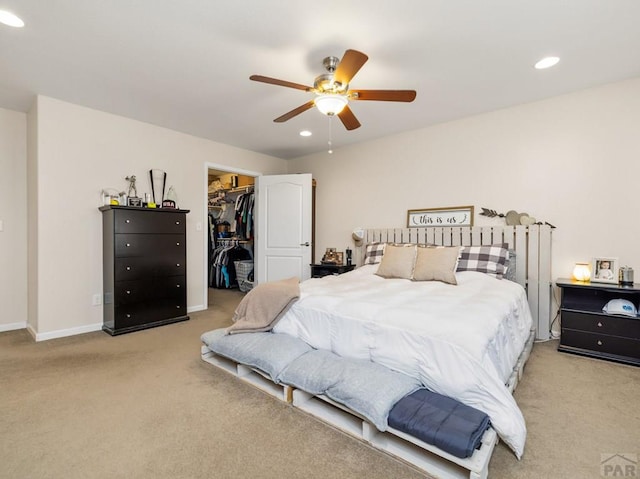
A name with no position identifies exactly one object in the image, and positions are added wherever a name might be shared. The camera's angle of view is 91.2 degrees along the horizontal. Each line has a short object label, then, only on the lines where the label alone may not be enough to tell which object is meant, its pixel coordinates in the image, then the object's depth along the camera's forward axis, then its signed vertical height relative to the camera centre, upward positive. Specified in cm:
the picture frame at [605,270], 278 -30
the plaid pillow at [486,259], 314 -24
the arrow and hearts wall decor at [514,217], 334 +21
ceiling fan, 213 +104
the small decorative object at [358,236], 458 -1
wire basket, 591 -65
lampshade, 295 -34
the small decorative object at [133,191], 365 +52
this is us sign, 379 +24
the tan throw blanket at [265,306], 240 -57
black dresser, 338 -38
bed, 147 -67
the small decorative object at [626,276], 272 -35
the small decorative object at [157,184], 395 +64
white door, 478 +12
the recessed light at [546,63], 250 +142
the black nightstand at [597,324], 258 -76
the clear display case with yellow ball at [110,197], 351 +42
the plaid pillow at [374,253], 394 -23
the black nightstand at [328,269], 445 -49
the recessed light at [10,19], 199 +140
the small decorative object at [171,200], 395 +45
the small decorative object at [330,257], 470 -34
